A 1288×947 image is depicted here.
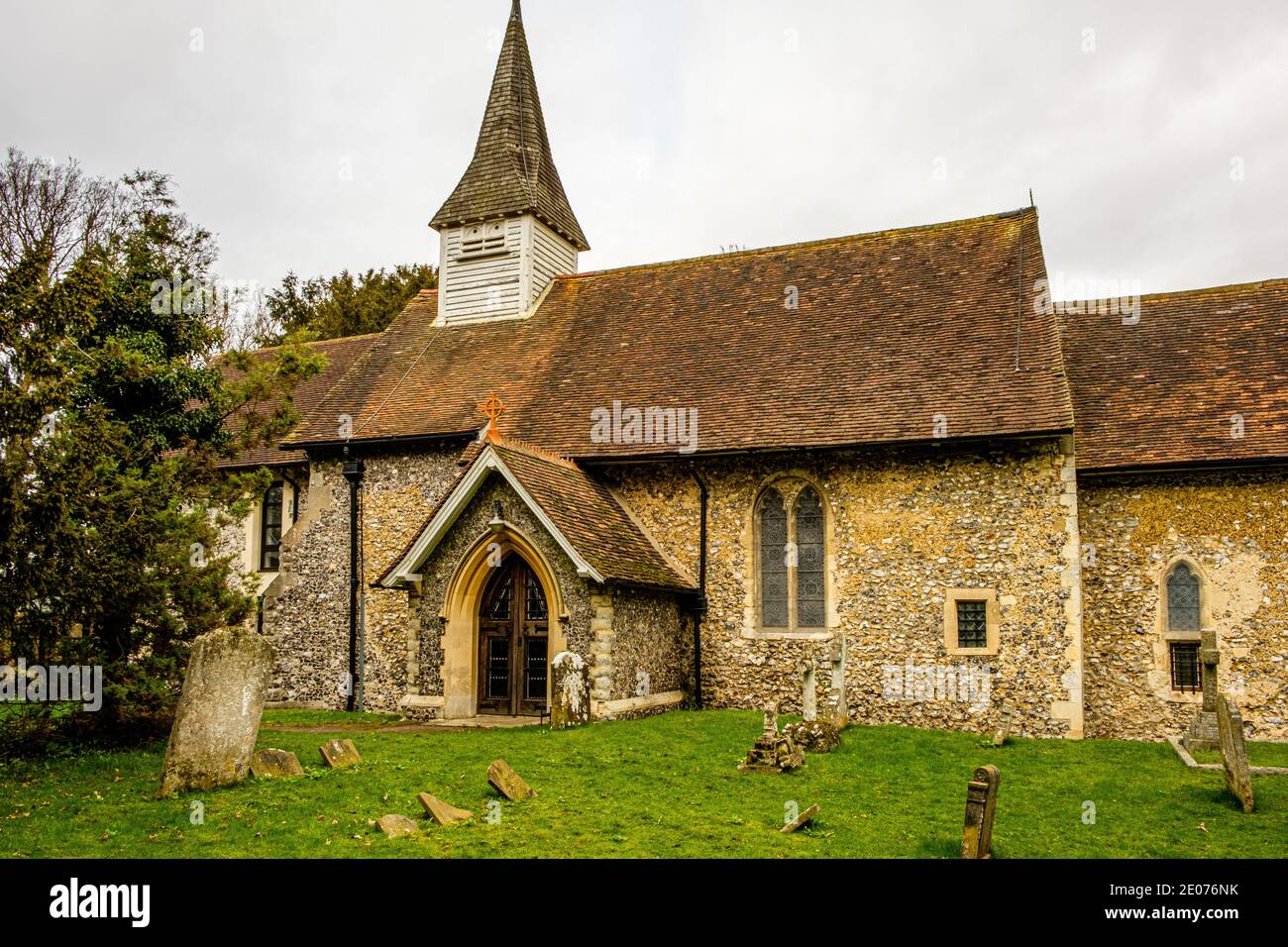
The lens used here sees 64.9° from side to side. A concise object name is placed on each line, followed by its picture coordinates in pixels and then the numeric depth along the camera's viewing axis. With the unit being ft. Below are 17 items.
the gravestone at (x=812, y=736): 42.29
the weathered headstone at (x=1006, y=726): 45.19
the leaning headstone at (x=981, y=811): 25.25
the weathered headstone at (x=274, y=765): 35.22
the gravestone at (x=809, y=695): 45.39
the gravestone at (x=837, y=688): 47.52
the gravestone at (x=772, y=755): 37.42
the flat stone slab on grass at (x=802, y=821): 28.55
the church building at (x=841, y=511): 50.44
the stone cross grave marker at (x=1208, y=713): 44.29
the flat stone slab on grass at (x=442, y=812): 28.94
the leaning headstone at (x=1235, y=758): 32.27
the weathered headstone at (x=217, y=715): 32.89
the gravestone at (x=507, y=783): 32.04
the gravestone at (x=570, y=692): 47.93
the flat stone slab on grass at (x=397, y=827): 27.55
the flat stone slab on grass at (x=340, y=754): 37.73
